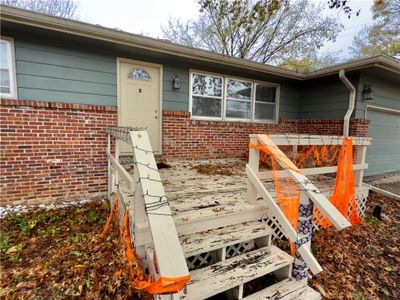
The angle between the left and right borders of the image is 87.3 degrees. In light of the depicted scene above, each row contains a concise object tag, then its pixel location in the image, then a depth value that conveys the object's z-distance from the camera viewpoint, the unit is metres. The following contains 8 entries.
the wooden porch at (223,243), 1.68
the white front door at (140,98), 4.29
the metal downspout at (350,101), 5.00
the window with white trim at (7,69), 3.30
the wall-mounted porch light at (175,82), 4.66
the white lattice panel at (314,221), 2.56
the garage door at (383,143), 5.85
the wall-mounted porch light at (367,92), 5.10
